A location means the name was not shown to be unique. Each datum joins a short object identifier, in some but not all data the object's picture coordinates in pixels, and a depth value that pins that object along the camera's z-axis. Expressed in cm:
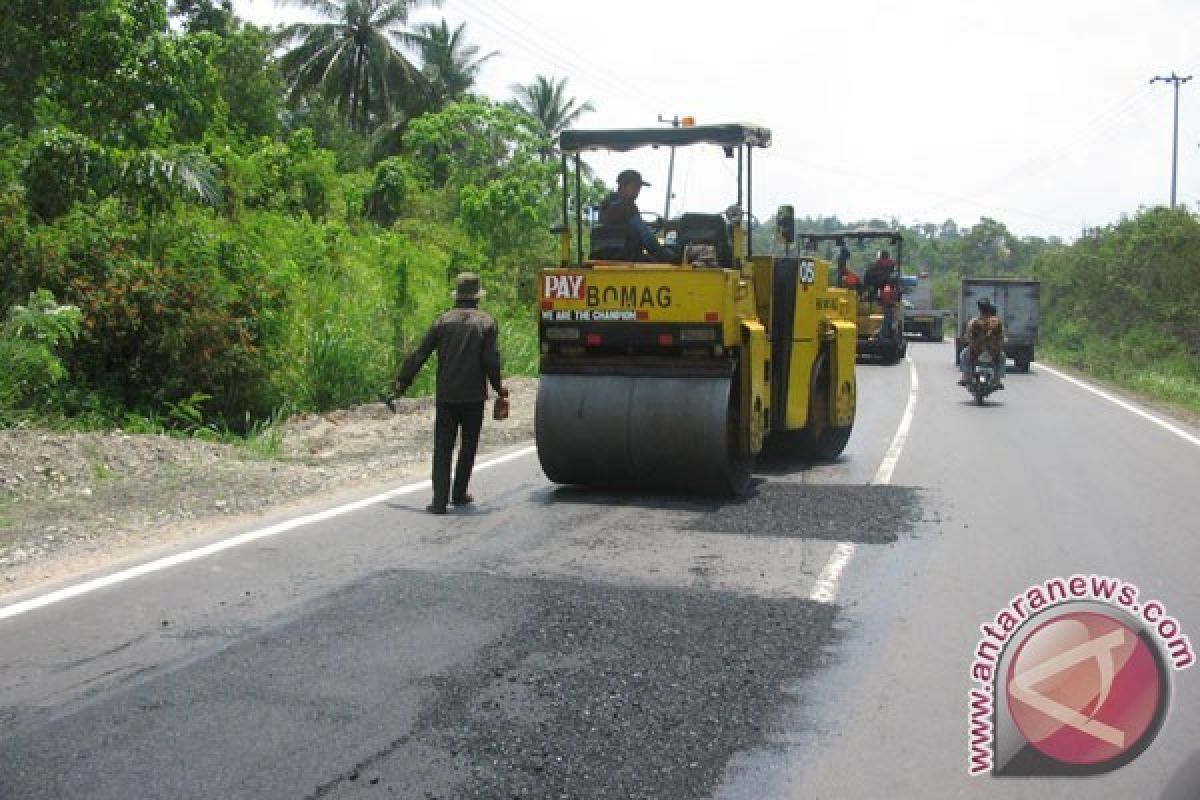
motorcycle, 1970
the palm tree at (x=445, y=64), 4378
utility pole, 5106
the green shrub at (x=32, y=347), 1141
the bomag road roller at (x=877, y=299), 2986
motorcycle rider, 2008
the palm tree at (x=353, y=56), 4172
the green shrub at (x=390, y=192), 2927
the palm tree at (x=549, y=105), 4866
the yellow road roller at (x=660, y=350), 959
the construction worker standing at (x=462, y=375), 946
